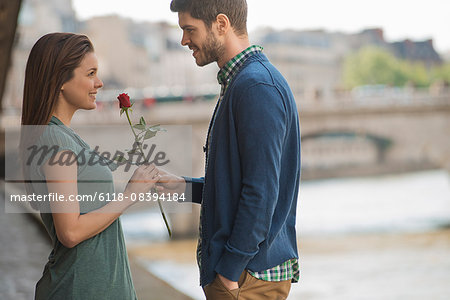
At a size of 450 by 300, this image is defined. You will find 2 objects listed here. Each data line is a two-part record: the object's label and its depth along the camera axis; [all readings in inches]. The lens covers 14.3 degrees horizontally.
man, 219.2
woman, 218.6
